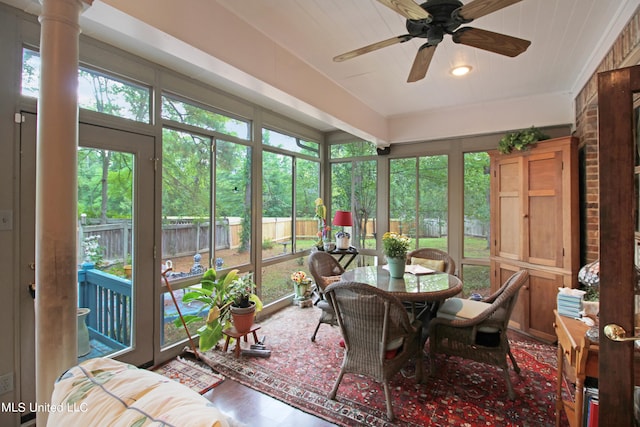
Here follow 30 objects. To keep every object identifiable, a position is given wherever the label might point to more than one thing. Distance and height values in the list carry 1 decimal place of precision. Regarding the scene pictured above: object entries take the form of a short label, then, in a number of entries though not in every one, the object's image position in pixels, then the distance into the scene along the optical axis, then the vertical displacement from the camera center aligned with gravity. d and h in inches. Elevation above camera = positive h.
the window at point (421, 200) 170.2 +8.9
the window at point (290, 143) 160.9 +42.2
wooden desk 55.7 -28.6
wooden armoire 121.0 -4.3
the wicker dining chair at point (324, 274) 115.9 -26.3
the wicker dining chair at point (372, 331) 79.8 -32.5
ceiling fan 57.7 +40.9
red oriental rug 81.1 -54.0
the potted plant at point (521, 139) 130.2 +33.3
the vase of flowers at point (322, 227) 180.9 -7.7
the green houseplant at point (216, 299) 109.7 -32.7
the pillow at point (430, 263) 138.8 -22.8
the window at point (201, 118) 113.0 +40.4
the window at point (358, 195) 193.6 +12.9
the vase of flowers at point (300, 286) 174.9 -42.0
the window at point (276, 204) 160.1 +6.3
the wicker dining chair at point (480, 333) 88.4 -36.9
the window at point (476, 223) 159.3 -4.5
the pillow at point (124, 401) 29.3 -20.2
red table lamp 166.1 -5.1
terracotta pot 113.2 -38.9
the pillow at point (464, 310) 91.1 -33.1
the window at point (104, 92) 78.9 +37.8
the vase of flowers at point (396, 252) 111.3 -14.0
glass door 92.4 -9.5
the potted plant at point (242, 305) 113.6 -35.0
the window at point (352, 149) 194.1 +43.2
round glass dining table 93.4 -24.1
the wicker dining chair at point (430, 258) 136.8 -20.8
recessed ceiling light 112.3 +55.0
